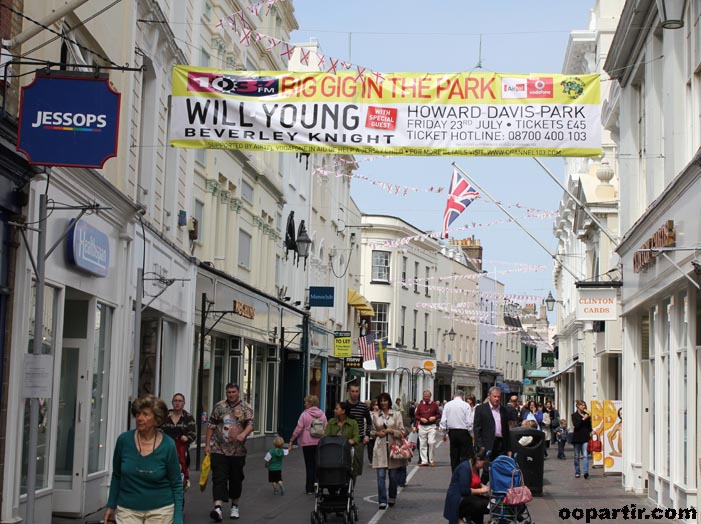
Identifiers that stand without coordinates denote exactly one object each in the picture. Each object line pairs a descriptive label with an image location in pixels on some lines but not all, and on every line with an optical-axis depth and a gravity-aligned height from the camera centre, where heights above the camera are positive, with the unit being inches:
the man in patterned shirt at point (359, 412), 657.0 -10.2
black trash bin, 739.4 -43.7
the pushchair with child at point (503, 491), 491.8 -42.7
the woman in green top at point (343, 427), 585.9 -17.5
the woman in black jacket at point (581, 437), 920.9 -31.7
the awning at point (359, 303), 2046.1 +178.4
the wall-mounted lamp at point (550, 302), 1936.5 +177.0
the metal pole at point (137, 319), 666.8 +44.6
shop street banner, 577.0 +151.9
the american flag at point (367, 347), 1886.1 +85.9
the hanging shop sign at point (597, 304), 898.1 +80.6
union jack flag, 1032.2 +191.7
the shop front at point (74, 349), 460.4 +21.3
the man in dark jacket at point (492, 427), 640.4 -17.3
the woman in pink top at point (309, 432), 688.4 -24.4
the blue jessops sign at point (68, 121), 410.6 +103.2
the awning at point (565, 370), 1665.4 +50.3
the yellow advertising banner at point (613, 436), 901.2 -29.8
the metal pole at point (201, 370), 892.1 +18.4
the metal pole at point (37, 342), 401.7 +17.6
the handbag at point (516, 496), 483.8 -43.8
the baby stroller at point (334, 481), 545.3 -43.8
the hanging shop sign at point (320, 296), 1501.0 +137.9
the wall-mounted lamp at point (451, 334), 2877.5 +171.8
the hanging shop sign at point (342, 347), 1659.7 +75.5
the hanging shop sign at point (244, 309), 1075.9 +87.3
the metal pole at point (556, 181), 865.5 +189.5
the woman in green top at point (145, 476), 308.3 -24.5
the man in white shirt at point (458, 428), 744.3 -21.4
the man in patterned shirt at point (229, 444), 578.6 -28.0
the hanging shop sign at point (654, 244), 565.9 +89.8
